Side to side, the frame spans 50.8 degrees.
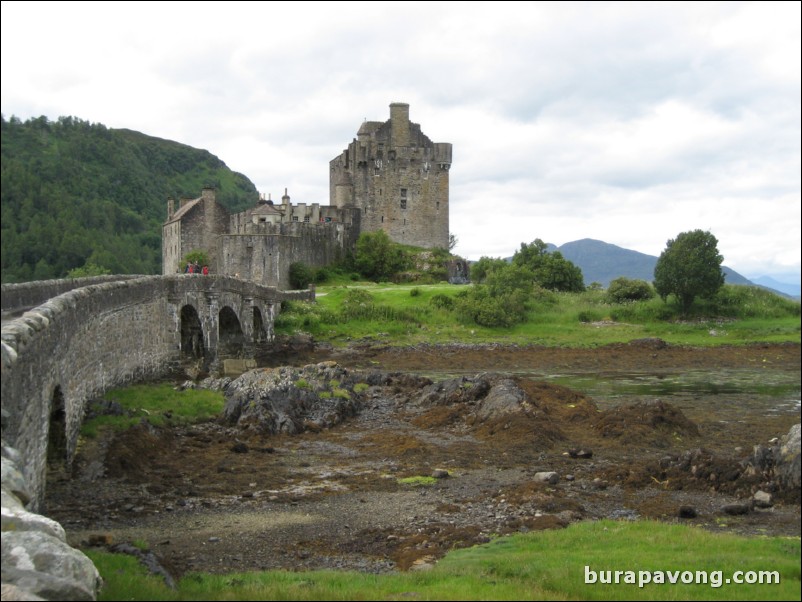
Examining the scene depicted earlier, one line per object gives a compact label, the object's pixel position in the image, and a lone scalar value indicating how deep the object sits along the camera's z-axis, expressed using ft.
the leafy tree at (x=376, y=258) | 233.55
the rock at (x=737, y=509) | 46.70
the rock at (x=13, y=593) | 23.63
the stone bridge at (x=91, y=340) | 38.62
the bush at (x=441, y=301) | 186.91
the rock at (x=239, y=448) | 70.23
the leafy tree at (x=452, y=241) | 279.08
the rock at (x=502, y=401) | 82.58
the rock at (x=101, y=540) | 39.32
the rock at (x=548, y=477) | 57.16
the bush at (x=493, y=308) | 179.22
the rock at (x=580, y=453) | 67.92
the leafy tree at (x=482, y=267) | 213.09
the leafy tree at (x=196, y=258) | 217.25
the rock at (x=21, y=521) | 26.39
